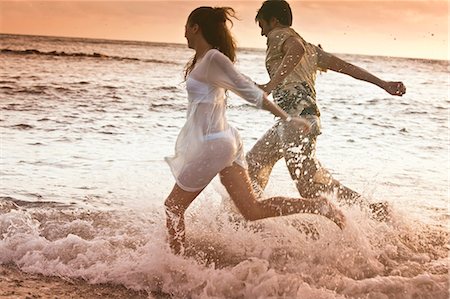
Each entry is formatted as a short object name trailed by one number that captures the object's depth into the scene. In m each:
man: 5.50
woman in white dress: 4.41
